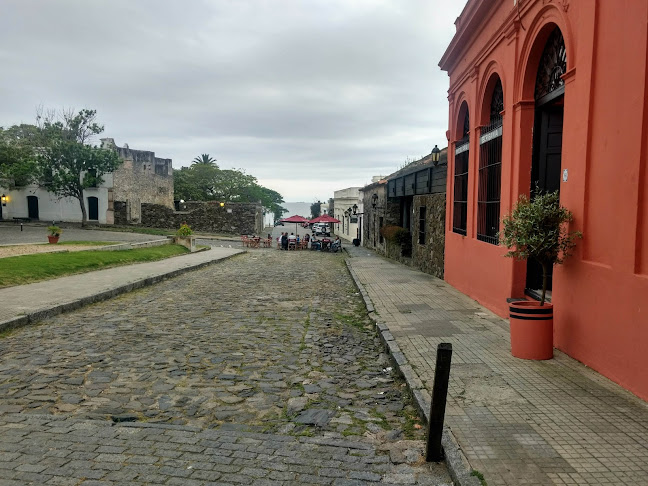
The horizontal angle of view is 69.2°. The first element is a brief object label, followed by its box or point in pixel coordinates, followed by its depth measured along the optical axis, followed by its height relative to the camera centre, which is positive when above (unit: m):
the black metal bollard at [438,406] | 3.35 -1.39
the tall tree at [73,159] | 31.23 +3.50
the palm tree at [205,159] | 69.70 +7.73
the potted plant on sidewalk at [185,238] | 24.45 -1.47
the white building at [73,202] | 36.91 +0.65
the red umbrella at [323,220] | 31.06 -0.63
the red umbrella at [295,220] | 32.31 -0.66
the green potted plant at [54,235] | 20.08 -1.07
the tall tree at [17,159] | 31.16 +3.49
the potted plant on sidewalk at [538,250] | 5.46 -0.47
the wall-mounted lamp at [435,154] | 14.00 +1.69
